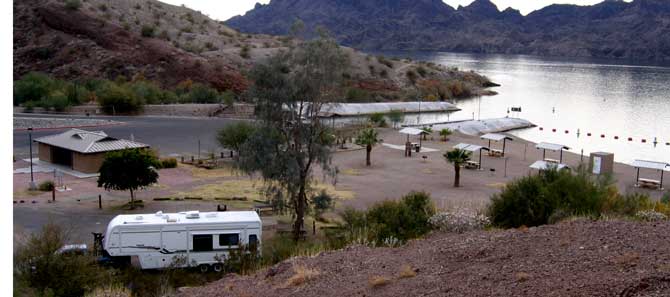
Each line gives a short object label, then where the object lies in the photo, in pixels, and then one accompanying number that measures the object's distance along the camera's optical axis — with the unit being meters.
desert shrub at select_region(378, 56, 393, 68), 115.44
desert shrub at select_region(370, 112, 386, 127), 62.14
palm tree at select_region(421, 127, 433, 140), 53.28
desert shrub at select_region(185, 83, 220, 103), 70.75
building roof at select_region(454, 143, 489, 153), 38.94
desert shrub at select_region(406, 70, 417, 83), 112.39
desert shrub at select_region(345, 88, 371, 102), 83.81
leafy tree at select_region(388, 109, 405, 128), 64.06
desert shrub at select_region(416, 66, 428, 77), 117.38
